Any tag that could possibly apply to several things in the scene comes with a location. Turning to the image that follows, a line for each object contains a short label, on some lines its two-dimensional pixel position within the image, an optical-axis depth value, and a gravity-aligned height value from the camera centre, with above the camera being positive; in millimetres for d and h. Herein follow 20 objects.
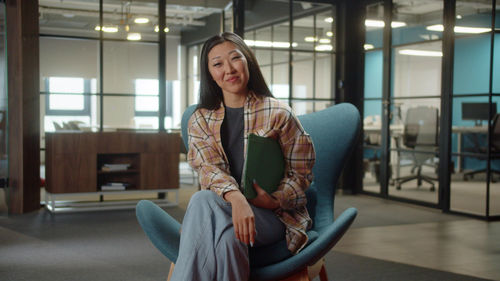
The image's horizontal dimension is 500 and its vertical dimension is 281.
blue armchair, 1799 -390
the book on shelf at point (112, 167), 5461 -575
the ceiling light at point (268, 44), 6293 +811
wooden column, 5137 +85
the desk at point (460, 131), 5062 -168
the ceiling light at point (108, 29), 5676 +872
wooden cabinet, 5215 -501
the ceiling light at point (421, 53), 5508 +645
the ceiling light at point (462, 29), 5027 +823
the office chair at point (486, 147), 4984 -307
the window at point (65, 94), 5492 +172
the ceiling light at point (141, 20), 5852 +993
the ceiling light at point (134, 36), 5852 +815
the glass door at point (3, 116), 4973 -59
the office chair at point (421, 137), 5621 -254
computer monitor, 5031 +30
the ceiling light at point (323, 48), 6618 +808
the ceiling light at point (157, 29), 5930 +909
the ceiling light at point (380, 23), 6008 +1056
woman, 1659 -209
